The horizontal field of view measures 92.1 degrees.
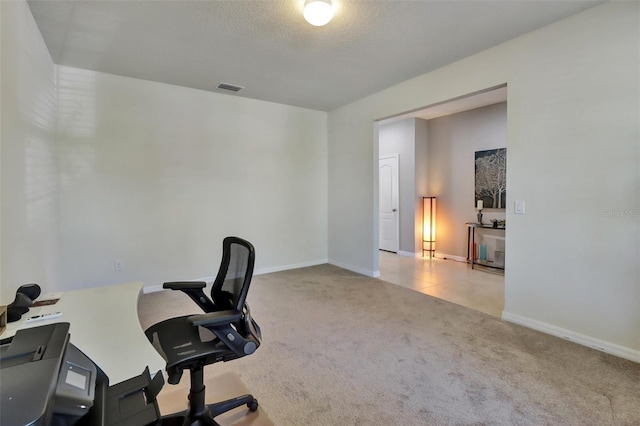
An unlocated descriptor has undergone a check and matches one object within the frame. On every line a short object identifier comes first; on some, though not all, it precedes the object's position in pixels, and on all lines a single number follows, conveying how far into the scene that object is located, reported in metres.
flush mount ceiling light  2.17
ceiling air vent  4.03
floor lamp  6.10
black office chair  1.42
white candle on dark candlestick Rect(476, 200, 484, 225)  5.38
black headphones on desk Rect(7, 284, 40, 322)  1.47
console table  5.03
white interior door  6.46
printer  0.54
